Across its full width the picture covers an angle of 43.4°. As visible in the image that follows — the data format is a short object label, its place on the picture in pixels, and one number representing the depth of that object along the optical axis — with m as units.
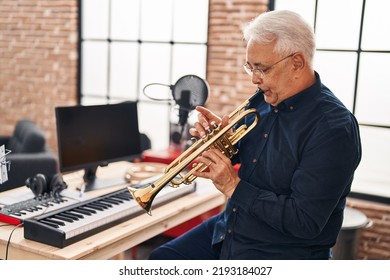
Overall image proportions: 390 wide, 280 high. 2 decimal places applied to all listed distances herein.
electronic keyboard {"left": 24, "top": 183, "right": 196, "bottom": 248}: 1.85
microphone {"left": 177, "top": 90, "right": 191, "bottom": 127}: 2.94
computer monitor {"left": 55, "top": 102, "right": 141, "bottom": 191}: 2.51
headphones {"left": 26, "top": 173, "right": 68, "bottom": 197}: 2.27
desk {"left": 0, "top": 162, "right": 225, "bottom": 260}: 1.83
